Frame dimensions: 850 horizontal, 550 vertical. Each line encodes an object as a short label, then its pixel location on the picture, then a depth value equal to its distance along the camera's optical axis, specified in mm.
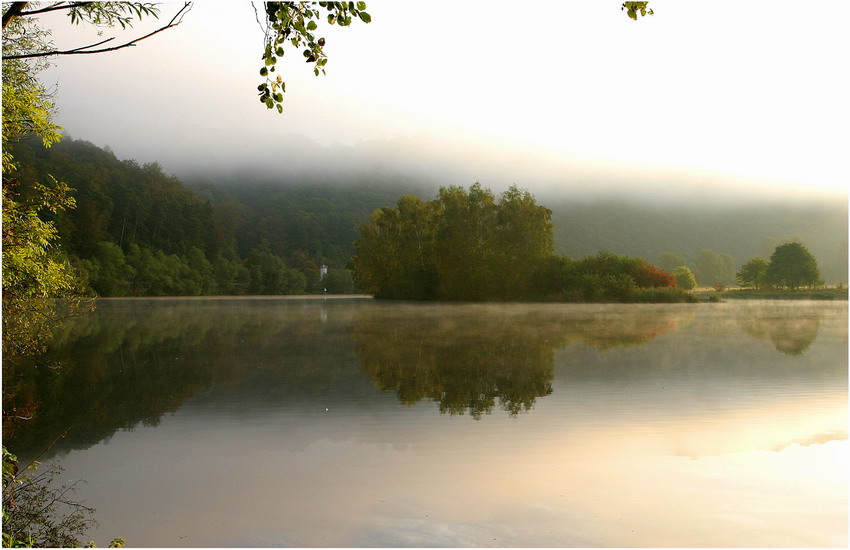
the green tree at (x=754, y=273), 69125
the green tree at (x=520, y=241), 58500
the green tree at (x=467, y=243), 60719
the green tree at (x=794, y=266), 62281
